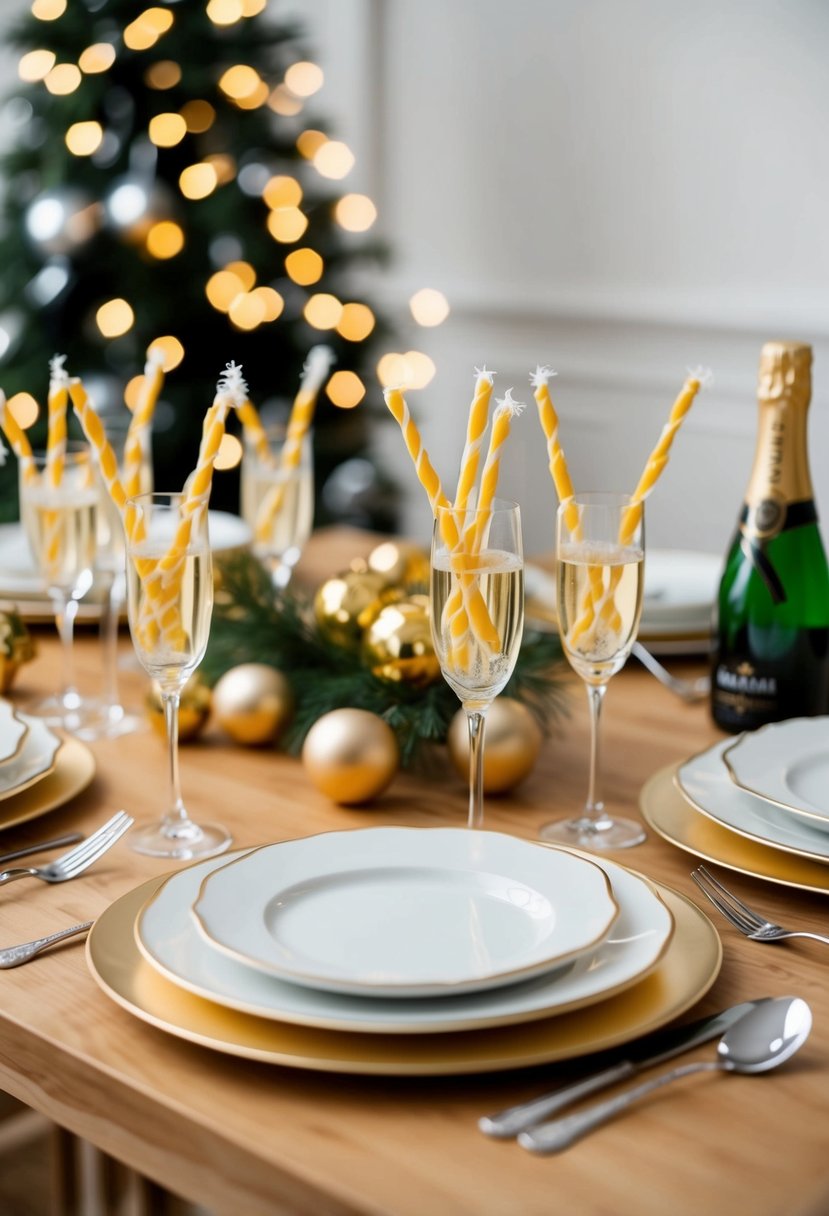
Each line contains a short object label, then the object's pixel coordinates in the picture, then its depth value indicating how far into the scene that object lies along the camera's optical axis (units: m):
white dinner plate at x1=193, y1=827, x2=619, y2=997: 0.70
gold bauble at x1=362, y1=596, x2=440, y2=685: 1.16
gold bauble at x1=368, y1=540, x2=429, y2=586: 1.42
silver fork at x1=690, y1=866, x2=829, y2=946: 0.84
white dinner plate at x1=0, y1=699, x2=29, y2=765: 1.03
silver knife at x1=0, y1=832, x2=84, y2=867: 0.96
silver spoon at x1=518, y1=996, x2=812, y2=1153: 0.62
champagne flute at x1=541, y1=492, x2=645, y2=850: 0.98
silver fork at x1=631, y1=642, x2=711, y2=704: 1.36
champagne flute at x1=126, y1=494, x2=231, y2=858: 0.95
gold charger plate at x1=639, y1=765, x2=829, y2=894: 0.91
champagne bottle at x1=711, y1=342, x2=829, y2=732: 1.21
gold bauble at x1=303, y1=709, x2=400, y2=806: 1.06
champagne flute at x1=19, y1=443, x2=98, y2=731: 1.25
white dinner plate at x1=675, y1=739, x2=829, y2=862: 0.91
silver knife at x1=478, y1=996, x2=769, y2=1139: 0.63
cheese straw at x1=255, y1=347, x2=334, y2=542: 1.44
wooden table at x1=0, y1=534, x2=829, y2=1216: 0.59
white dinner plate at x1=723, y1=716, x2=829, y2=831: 0.94
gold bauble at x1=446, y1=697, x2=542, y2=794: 1.08
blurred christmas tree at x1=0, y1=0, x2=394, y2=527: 3.01
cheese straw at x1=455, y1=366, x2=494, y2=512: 0.87
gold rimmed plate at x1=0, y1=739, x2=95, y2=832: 1.02
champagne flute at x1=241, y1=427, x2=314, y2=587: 1.46
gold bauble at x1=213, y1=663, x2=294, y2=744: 1.21
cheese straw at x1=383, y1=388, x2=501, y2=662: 0.89
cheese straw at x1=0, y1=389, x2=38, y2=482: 1.18
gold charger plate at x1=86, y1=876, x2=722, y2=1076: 0.66
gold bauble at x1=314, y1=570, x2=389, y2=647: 1.26
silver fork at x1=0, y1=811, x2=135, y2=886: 0.93
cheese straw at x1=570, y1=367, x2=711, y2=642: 0.97
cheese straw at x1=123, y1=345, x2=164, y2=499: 1.21
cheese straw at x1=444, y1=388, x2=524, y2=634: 0.88
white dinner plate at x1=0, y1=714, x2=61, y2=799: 1.02
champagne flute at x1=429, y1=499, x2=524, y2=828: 0.89
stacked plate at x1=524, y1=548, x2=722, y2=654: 1.47
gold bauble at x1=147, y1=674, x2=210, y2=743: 1.20
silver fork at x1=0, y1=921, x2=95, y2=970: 0.81
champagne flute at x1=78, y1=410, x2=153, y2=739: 1.28
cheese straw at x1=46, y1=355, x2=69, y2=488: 1.13
